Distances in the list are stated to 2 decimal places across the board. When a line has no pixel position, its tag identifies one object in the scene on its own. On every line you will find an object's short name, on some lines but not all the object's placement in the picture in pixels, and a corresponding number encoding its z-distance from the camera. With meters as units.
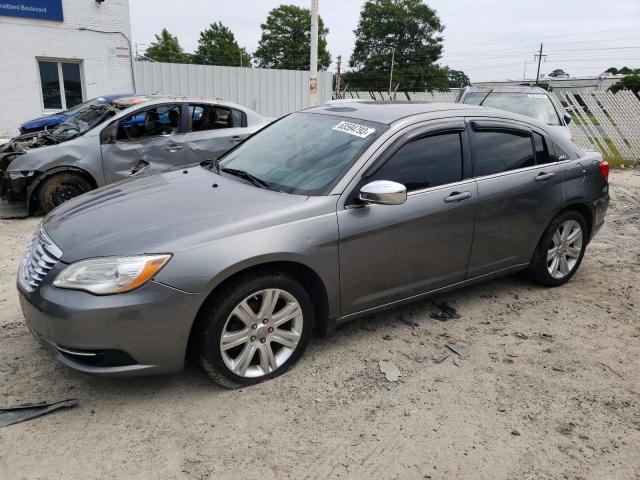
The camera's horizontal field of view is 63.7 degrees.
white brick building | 13.59
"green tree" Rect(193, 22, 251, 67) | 58.94
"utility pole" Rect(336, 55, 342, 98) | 21.55
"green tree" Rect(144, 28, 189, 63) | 57.31
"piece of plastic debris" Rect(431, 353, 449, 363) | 3.46
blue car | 9.56
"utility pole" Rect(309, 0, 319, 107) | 12.82
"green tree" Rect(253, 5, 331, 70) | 62.34
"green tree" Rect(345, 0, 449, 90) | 64.44
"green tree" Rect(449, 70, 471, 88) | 63.53
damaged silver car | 6.42
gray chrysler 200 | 2.65
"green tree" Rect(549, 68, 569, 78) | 84.31
